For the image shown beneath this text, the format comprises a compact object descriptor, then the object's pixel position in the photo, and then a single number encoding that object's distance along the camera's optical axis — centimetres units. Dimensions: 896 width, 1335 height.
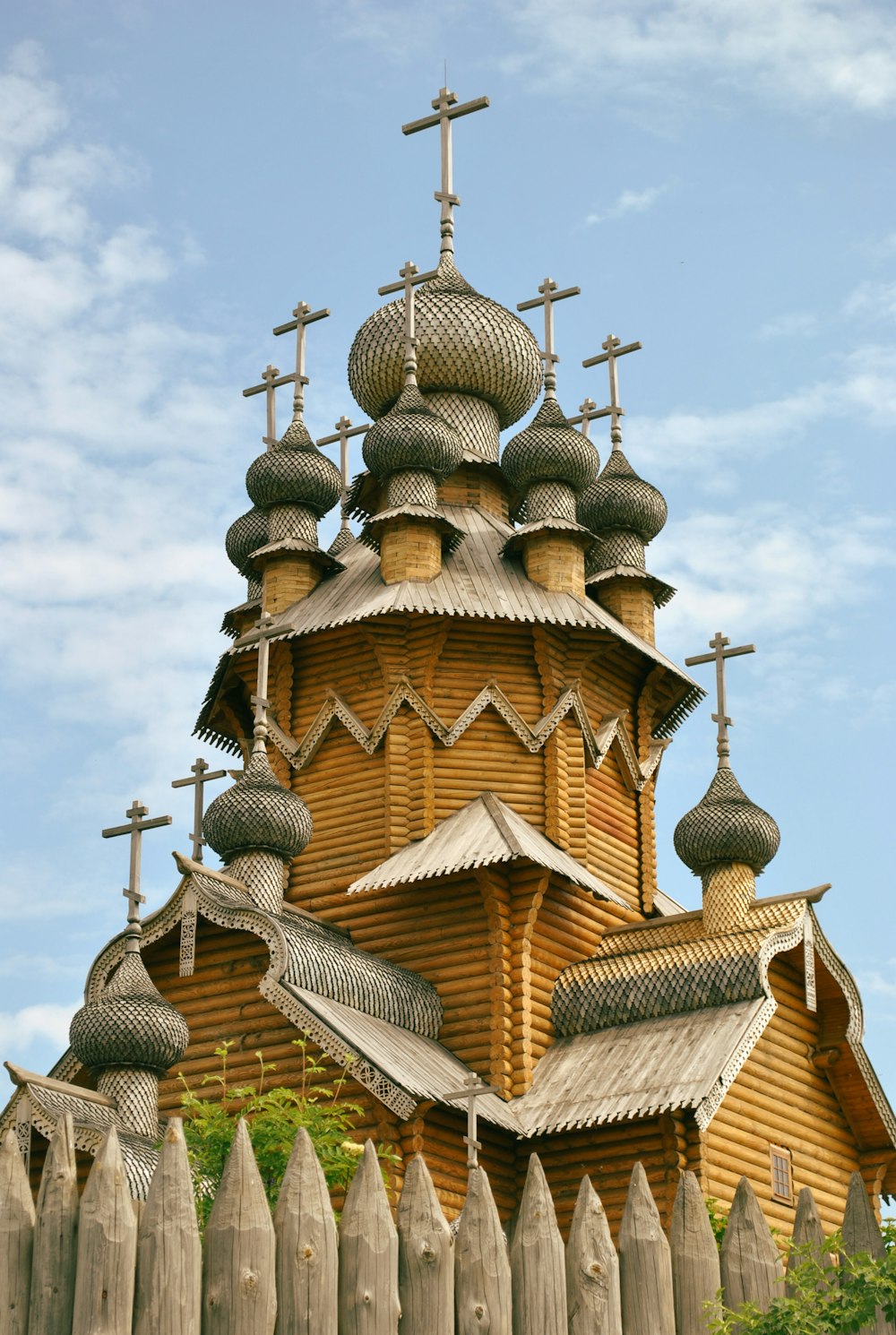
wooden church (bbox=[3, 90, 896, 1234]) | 2728
